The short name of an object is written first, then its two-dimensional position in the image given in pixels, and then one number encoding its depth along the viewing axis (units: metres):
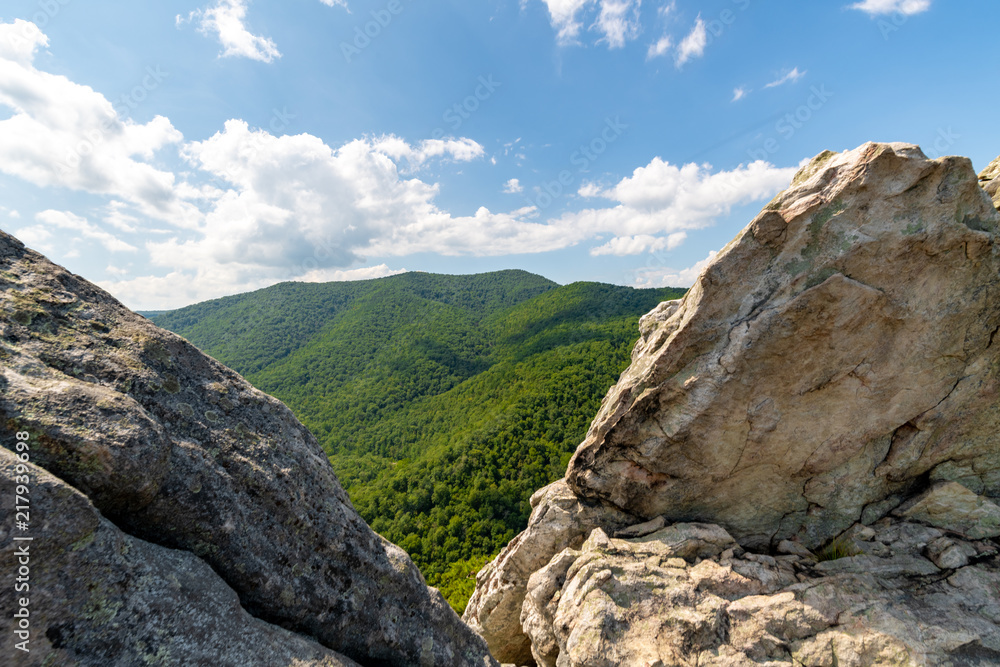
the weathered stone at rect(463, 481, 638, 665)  13.27
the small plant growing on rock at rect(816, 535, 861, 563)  10.33
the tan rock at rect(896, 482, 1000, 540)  9.36
